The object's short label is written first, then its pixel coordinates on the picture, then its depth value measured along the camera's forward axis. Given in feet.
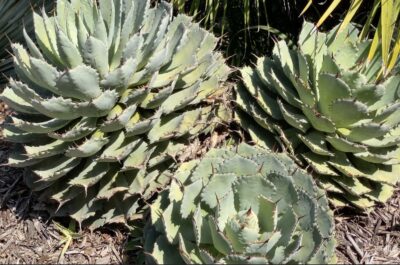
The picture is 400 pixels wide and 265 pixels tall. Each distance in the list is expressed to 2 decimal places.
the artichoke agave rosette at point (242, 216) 5.78
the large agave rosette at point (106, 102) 6.73
